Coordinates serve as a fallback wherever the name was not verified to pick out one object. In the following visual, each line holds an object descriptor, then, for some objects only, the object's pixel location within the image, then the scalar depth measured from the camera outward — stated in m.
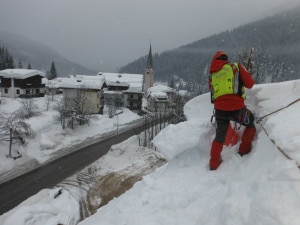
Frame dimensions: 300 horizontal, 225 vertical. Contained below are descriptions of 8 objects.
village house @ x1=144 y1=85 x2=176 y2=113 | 64.78
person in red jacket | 5.74
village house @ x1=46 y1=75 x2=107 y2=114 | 48.25
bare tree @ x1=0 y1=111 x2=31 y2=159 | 30.22
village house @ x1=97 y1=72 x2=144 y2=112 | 62.09
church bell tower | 98.94
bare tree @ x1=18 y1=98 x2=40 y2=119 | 39.61
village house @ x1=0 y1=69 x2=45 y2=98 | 50.56
